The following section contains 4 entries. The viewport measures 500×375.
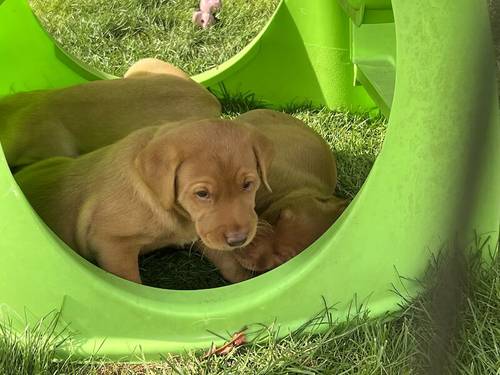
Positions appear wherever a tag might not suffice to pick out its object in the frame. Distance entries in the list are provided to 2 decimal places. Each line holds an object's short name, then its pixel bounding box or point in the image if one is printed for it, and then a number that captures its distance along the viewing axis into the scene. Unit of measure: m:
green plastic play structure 1.81
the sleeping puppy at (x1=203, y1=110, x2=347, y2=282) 2.34
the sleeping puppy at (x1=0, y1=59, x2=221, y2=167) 2.71
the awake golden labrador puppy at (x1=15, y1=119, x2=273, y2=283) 2.09
